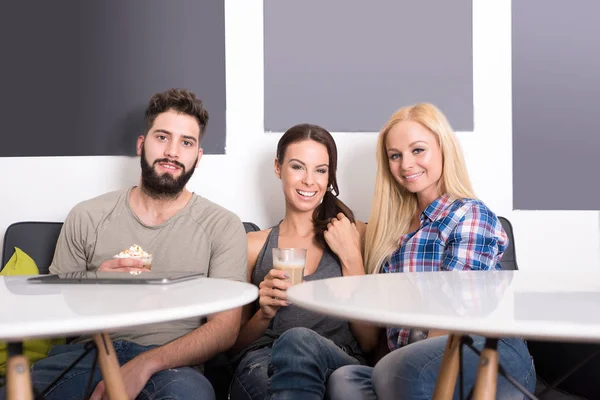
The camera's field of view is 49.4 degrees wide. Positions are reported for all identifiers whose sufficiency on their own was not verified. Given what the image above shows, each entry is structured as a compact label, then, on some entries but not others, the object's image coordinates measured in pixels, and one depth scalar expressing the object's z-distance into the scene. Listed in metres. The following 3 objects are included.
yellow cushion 1.92
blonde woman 1.43
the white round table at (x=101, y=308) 0.87
